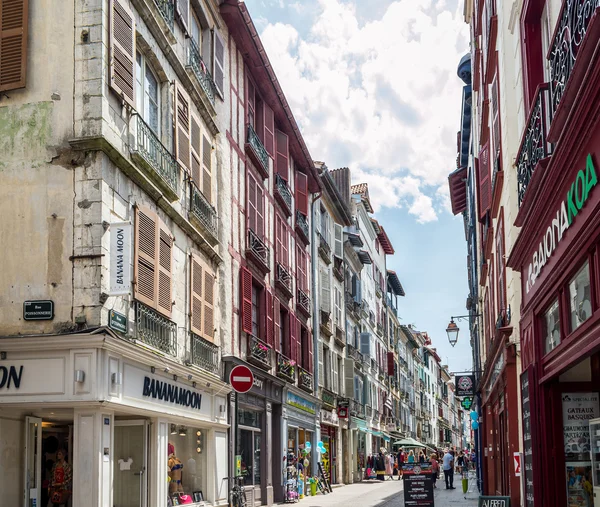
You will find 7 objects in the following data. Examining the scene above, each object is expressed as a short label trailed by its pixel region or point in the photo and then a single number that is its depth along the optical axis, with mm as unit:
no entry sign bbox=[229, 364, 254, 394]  14805
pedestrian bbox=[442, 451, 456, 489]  35375
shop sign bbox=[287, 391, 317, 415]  28006
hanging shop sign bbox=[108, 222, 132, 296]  12891
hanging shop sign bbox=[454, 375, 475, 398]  29531
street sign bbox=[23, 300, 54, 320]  12586
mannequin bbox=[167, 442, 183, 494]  16688
